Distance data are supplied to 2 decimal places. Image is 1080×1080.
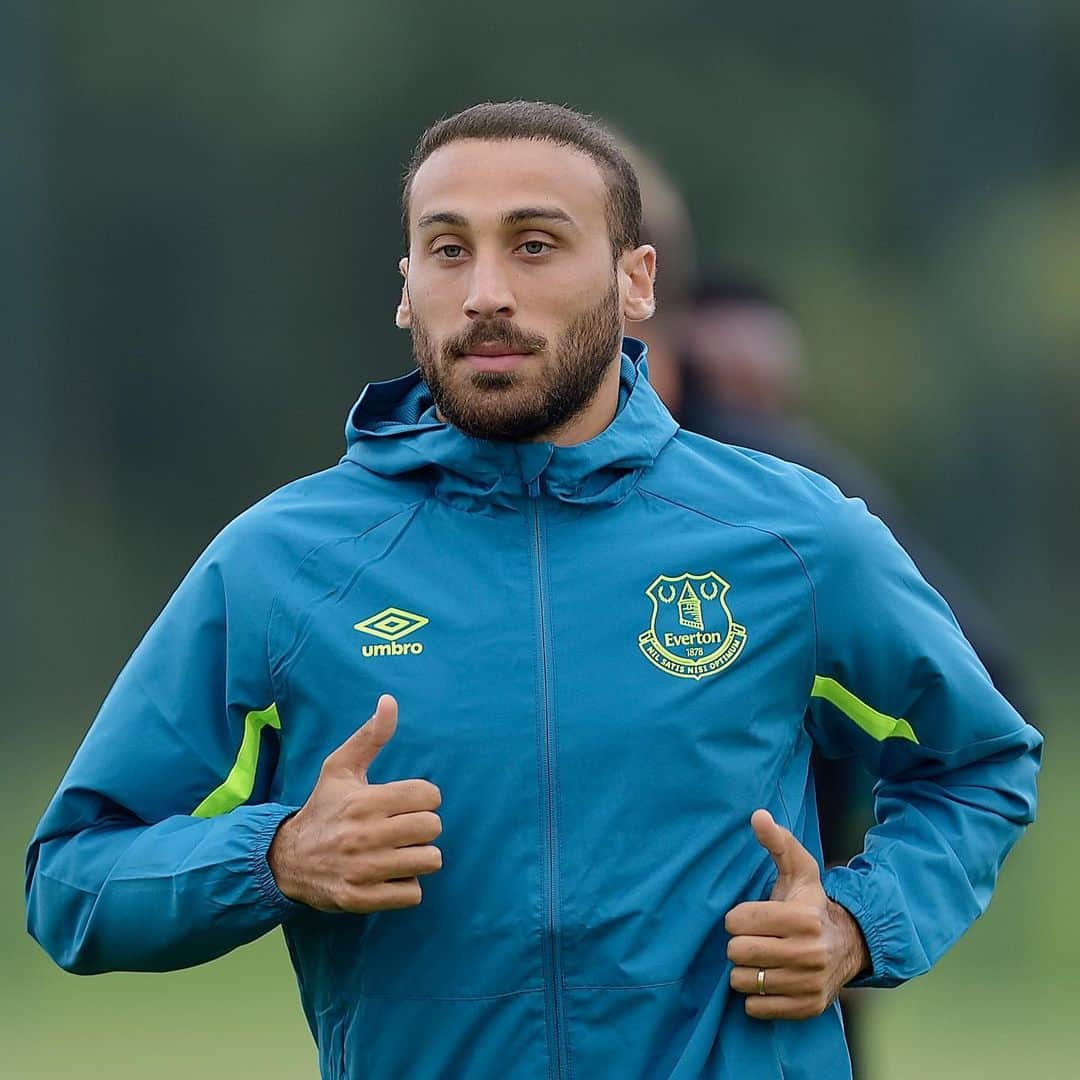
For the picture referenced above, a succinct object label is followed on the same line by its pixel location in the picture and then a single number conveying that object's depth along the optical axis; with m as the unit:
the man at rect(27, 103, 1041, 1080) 11.36
